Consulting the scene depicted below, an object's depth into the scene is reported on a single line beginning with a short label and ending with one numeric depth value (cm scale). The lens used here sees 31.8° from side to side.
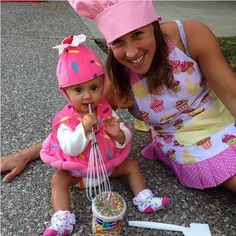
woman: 184
